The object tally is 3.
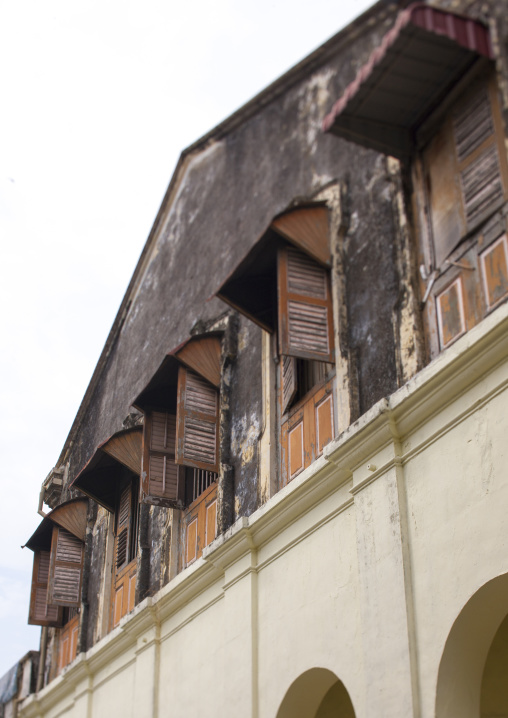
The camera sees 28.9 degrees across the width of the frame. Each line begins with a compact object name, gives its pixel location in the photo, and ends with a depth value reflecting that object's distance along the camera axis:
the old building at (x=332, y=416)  5.65
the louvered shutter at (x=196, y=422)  8.98
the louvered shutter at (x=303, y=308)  7.47
